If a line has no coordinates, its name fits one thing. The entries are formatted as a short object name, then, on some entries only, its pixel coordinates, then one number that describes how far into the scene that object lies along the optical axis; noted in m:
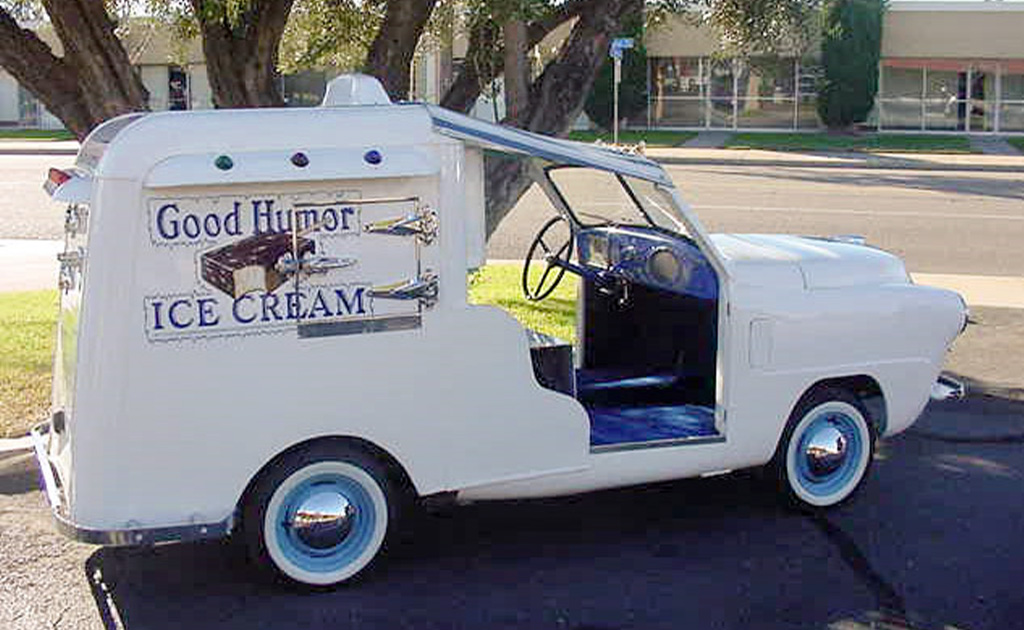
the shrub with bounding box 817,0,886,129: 39.91
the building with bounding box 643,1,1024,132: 41.66
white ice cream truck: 4.94
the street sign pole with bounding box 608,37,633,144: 20.30
